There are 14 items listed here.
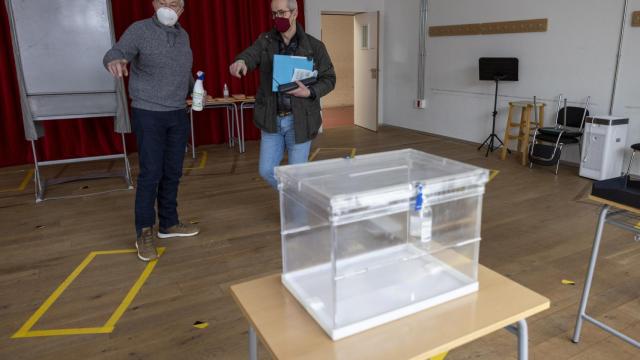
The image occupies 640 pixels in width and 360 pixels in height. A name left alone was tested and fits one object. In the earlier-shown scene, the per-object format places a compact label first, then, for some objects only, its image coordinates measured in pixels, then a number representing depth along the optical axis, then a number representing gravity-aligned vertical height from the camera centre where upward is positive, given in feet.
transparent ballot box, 3.29 -1.35
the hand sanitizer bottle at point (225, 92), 20.59 -0.96
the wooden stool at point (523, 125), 17.79 -2.32
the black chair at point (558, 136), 16.16 -2.46
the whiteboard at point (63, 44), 13.50 +0.83
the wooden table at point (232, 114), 19.57 -2.03
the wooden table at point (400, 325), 3.14 -1.85
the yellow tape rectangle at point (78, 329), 7.29 -3.99
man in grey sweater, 8.46 -0.48
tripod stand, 19.81 -3.08
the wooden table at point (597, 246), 5.74 -2.44
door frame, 25.02 +1.62
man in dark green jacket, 9.23 -0.50
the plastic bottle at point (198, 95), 9.67 -0.51
